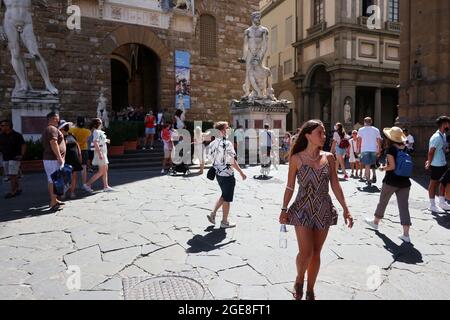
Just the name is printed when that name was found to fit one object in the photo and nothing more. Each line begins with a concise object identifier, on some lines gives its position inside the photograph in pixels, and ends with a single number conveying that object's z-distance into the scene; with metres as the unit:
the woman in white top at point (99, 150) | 7.96
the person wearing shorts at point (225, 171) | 5.63
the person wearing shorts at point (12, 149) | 7.91
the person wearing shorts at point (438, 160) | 6.65
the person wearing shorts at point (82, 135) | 8.54
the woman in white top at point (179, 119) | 12.70
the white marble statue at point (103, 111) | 16.78
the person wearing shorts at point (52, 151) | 6.45
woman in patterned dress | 3.25
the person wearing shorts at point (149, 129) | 14.19
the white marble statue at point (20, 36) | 10.99
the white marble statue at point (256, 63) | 14.12
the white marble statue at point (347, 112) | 24.92
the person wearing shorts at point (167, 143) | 11.20
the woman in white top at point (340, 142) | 10.78
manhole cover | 3.43
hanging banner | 20.11
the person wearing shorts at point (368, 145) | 9.16
